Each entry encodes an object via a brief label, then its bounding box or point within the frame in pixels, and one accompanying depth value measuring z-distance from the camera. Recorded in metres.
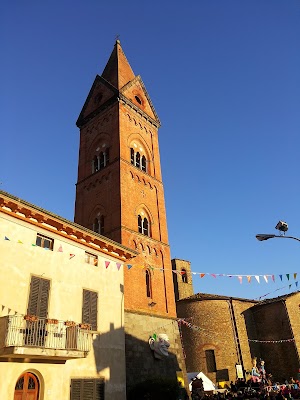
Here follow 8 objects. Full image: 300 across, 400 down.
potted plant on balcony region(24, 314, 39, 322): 12.12
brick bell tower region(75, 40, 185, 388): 19.28
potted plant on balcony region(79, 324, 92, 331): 14.02
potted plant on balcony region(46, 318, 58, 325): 12.84
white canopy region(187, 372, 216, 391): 24.08
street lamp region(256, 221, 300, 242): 11.70
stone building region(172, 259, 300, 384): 29.34
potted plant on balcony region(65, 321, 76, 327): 13.44
